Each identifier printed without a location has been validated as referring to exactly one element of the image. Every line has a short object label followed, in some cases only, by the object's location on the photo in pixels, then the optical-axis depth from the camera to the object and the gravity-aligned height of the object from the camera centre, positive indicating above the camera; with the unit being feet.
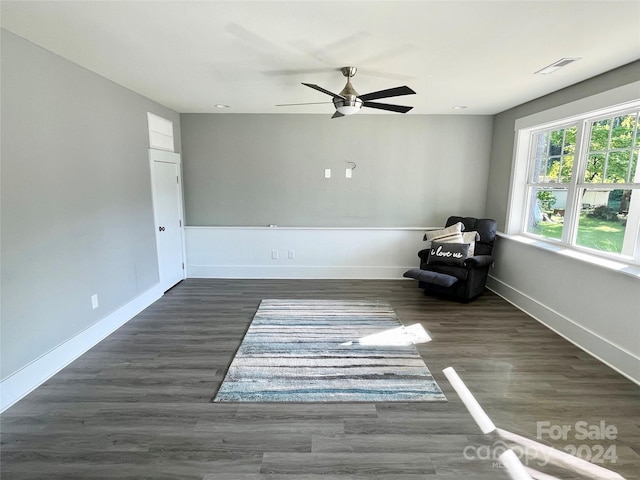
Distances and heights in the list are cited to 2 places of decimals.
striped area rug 7.41 -4.70
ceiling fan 8.51 +2.56
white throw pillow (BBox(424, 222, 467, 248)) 14.11 -1.96
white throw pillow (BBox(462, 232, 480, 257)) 13.75 -2.02
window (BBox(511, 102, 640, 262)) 9.06 +0.41
